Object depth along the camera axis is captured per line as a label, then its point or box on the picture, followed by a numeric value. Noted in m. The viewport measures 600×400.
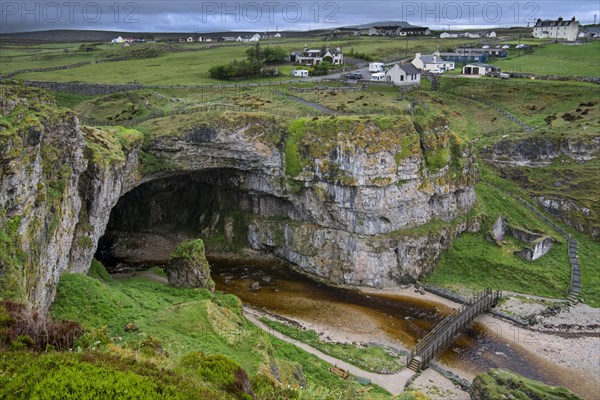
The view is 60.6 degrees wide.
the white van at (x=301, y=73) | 100.89
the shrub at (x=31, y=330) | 18.52
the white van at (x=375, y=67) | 106.00
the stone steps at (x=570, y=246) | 56.97
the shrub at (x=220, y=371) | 19.58
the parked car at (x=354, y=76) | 99.00
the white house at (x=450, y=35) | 175.05
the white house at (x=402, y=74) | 96.50
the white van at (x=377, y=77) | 98.19
